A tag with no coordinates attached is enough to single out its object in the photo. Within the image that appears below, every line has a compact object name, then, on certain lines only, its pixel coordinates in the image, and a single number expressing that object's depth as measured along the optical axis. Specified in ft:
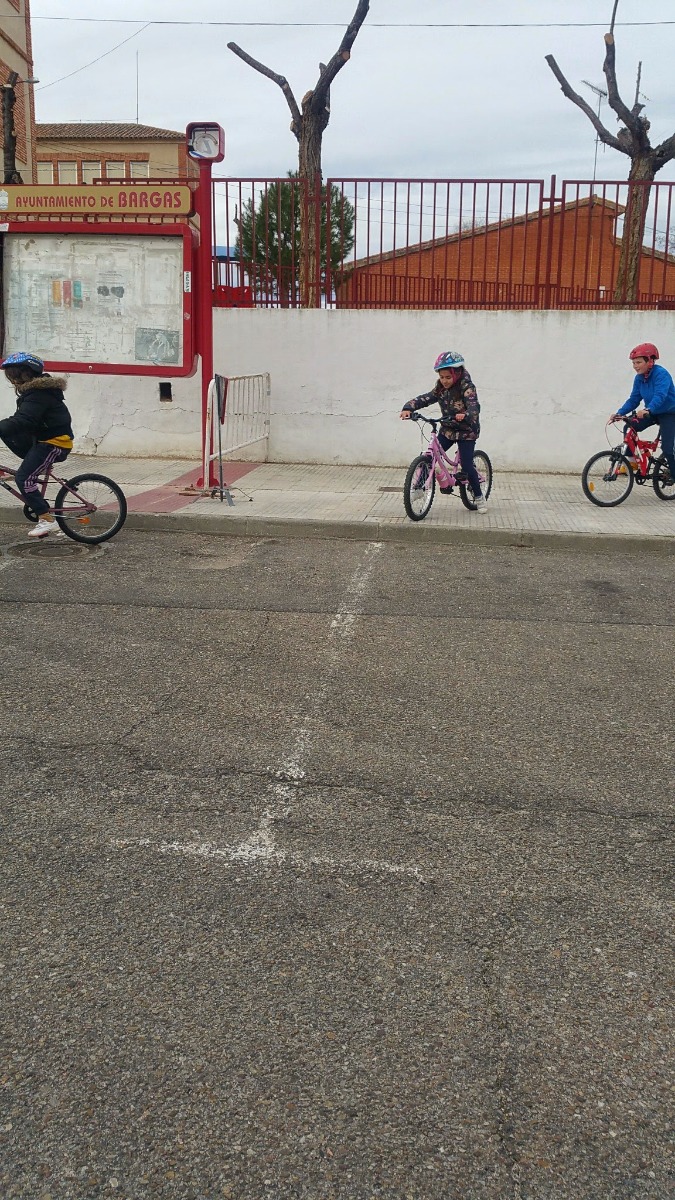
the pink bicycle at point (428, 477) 30.78
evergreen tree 40.70
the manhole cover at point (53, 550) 26.99
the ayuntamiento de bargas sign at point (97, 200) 35.40
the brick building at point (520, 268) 40.06
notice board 36.88
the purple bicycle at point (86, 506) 27.53
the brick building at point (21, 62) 111.45
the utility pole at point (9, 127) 89.61
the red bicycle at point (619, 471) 34.47
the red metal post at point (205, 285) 34.42
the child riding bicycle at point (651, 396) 33.94
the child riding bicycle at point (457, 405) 31.01
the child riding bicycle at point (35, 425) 26.43
